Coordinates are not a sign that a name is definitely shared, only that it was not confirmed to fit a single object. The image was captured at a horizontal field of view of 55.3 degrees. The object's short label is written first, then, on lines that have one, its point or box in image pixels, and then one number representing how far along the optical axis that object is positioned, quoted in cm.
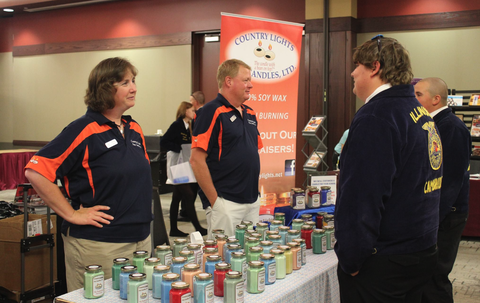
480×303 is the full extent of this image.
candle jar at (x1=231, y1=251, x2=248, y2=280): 167
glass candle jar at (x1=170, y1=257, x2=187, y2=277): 163
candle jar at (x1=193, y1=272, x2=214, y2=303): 146
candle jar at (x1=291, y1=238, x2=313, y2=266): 196
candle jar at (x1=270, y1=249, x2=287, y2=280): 178
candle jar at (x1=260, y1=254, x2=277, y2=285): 171
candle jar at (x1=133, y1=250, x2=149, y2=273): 169
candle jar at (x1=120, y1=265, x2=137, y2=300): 155
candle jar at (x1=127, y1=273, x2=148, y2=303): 148
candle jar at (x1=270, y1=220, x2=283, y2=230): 227
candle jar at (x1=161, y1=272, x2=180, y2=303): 147
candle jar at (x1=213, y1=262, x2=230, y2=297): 156
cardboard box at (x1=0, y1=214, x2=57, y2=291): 316
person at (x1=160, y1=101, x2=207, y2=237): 514
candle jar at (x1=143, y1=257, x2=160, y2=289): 163
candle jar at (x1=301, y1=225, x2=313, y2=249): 221
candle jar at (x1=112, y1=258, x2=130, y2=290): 164
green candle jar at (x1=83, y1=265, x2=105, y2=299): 157
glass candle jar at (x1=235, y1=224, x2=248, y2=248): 213
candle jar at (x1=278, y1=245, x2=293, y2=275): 184
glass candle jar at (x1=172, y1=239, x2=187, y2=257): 188
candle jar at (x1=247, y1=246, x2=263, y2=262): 176
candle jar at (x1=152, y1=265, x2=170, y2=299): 154
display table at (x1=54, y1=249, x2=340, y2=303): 159
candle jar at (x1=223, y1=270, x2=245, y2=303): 149
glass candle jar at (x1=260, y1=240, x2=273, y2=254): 186
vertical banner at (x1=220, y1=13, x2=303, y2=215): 384
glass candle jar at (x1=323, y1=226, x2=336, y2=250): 226
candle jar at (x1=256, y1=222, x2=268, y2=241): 222
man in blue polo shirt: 274
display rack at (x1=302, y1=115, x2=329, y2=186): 647
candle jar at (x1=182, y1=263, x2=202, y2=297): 154
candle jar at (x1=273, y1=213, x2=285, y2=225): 244
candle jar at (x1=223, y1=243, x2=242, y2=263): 182
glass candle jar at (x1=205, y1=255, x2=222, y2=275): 165
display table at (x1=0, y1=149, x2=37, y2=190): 862
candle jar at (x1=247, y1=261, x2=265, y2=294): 160
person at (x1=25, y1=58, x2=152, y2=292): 191
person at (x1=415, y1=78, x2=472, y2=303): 244
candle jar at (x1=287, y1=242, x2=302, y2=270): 190
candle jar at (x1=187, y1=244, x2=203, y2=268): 180
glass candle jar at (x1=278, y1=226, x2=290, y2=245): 212
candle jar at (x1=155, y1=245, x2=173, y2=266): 177
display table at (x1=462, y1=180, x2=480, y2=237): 514
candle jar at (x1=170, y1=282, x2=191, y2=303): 141
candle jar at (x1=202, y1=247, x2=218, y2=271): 177
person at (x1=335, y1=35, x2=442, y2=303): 140
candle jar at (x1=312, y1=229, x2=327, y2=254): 217
